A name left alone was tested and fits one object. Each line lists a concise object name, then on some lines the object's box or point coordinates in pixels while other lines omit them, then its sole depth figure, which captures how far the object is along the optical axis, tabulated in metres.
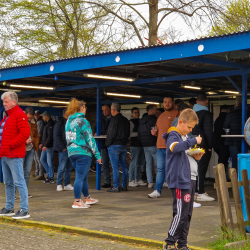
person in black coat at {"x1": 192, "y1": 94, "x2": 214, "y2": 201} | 8.64
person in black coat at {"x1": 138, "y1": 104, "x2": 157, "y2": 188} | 10.38
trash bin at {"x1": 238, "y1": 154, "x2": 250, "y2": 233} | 5.56
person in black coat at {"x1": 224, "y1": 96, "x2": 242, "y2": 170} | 9.42
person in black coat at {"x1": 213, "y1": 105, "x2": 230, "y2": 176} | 10.61
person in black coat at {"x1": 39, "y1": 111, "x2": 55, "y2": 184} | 12.24
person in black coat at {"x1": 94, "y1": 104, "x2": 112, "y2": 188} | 11.51
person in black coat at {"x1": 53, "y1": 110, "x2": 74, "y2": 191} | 10.91
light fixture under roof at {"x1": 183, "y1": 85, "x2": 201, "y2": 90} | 11.77
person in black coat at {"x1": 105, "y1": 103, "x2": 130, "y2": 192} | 10.37
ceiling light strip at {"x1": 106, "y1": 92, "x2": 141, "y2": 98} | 13.66
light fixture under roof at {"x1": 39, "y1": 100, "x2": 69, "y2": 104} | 16.11
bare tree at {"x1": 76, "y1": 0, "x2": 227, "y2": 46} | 19.97
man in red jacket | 7.09
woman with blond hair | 7.99
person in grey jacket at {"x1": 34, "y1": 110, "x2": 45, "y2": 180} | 13.87
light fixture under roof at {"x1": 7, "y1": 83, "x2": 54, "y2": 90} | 12.24
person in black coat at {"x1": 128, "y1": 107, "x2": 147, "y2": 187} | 11.75
